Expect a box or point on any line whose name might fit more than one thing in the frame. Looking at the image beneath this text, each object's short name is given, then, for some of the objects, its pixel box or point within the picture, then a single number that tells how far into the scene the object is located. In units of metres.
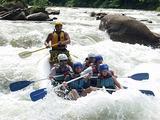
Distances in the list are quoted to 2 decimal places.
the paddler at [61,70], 8.37
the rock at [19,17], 20.35
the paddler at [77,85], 7.78
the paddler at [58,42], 10.02
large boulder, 15.03
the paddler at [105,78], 8.01
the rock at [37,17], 20.47
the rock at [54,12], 26.53
